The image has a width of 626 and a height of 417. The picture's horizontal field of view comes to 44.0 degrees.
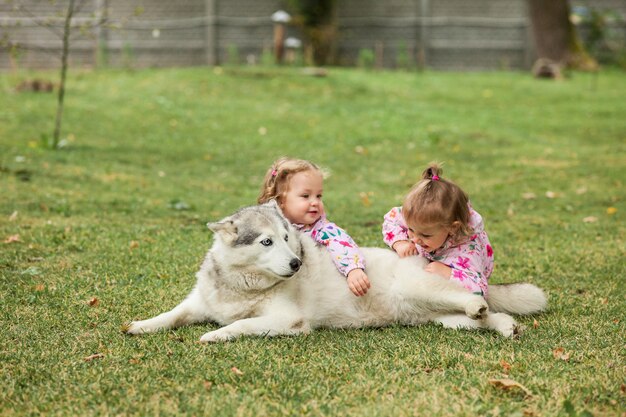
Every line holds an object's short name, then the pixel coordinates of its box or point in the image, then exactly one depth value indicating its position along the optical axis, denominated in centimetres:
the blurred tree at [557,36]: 2205
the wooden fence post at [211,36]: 2428
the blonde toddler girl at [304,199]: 501
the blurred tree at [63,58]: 1150
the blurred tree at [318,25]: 2461
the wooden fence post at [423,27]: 2503
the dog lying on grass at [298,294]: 450
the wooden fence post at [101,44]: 2319
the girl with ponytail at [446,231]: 485
